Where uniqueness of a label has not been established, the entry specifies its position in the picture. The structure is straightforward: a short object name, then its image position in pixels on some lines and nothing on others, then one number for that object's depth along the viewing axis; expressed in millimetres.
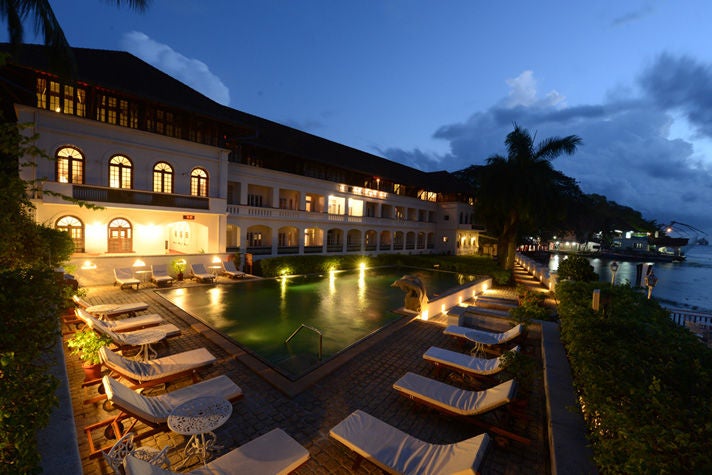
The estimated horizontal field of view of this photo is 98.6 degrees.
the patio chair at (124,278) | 14344
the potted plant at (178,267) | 16794
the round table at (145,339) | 7051
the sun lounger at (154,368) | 5684
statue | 11734
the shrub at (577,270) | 12894
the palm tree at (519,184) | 21953
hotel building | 15148
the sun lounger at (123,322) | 7741
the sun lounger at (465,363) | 6391
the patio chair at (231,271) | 18455
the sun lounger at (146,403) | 4305
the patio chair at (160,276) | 15367
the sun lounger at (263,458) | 3699
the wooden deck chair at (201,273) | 16692
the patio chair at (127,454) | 3393
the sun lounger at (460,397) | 4910
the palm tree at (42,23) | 8695
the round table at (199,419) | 4070
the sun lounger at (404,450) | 3855
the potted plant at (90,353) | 5976
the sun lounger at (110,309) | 9500
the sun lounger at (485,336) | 8047
